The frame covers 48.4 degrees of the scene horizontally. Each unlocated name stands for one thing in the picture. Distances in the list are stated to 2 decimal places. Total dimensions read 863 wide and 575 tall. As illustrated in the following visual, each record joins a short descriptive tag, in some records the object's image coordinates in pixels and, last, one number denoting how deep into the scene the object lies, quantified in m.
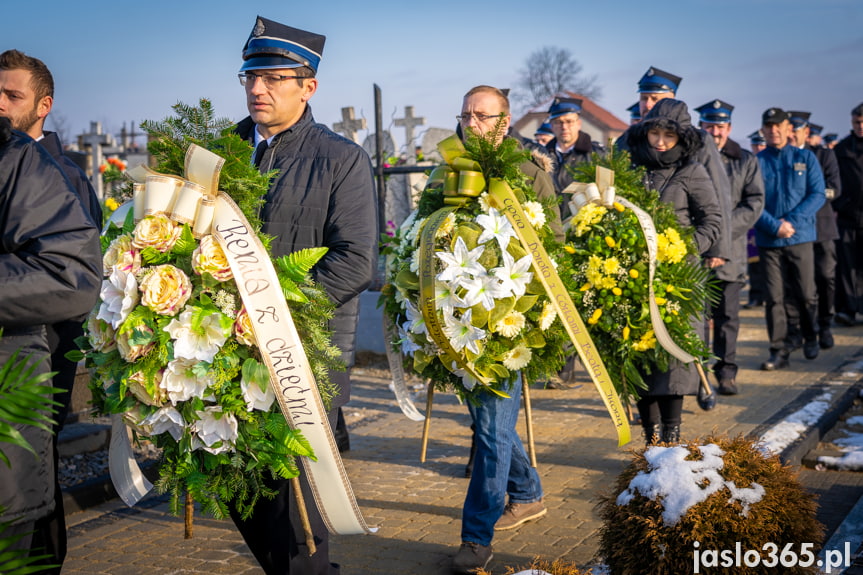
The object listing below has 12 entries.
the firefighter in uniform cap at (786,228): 10.23
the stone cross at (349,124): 12.64
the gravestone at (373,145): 11.69
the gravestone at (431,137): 16.07
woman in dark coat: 6.40
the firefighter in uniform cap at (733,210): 8.68
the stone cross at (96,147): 28.22
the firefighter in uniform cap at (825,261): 11.43
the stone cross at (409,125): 14.38
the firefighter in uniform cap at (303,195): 3.78
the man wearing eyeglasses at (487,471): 4.47
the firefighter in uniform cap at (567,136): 9.12
